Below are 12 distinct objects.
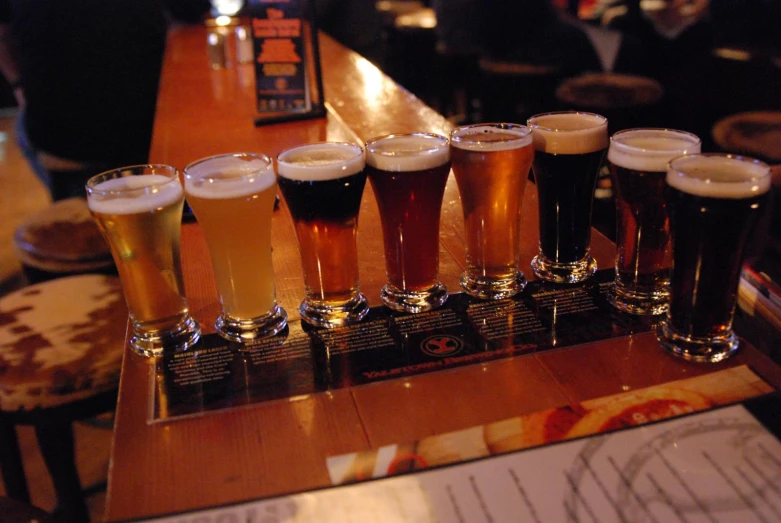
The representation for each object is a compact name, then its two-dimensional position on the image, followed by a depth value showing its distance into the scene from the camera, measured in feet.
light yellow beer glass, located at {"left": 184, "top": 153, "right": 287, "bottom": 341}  3.47
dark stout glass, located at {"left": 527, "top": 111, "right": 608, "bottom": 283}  3.90
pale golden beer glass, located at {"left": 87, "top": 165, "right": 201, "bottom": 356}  3.49
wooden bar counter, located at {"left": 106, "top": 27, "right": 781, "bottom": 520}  2.71
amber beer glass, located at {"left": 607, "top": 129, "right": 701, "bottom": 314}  3.55
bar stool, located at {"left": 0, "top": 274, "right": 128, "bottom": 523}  5.28
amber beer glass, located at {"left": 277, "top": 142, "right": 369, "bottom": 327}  3.58
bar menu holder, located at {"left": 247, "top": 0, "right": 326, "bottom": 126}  7.55
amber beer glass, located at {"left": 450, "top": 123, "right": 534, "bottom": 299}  3.76
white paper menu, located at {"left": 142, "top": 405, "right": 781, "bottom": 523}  2.43
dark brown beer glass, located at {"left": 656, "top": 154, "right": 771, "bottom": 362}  3.00
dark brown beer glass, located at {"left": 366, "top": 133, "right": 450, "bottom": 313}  3.65
